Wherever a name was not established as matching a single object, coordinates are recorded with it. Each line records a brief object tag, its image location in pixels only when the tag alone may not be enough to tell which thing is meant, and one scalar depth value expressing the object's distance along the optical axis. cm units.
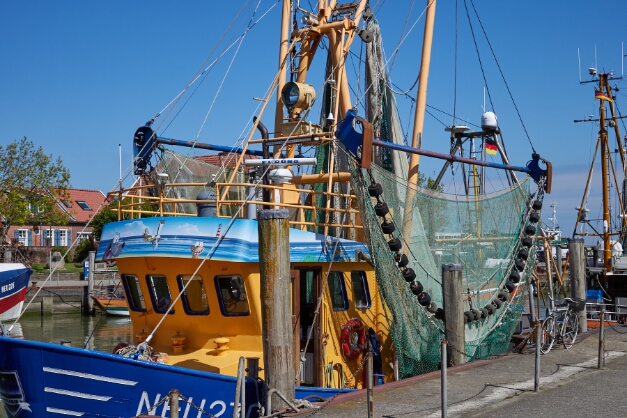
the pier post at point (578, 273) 1716
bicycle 1459
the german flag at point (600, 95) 2590
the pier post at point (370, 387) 864
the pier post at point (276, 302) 935
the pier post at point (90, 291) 3609
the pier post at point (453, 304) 1251
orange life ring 1221
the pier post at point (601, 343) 1282
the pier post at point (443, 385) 892
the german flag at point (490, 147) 1625
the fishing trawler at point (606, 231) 2489
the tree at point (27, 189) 4275
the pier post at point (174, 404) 738
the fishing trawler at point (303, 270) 959
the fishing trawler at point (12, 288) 2945
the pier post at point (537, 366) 1091
